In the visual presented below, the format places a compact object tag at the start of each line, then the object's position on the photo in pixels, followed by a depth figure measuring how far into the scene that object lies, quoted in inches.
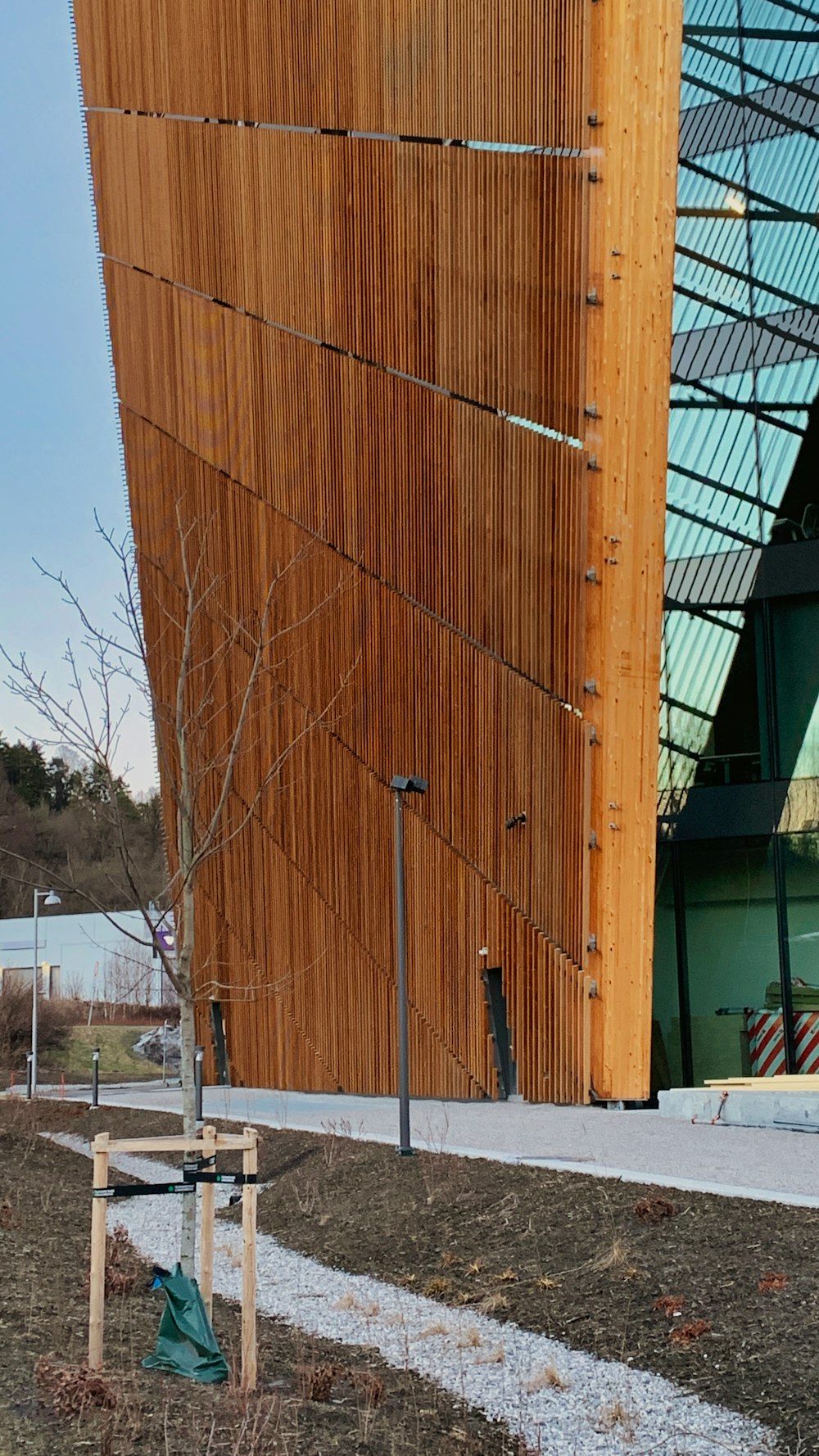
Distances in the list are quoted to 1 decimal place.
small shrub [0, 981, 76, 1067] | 1856.5
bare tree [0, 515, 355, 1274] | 312.2
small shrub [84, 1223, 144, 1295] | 372.5
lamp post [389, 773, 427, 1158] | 571.9
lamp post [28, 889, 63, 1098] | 1177.7
